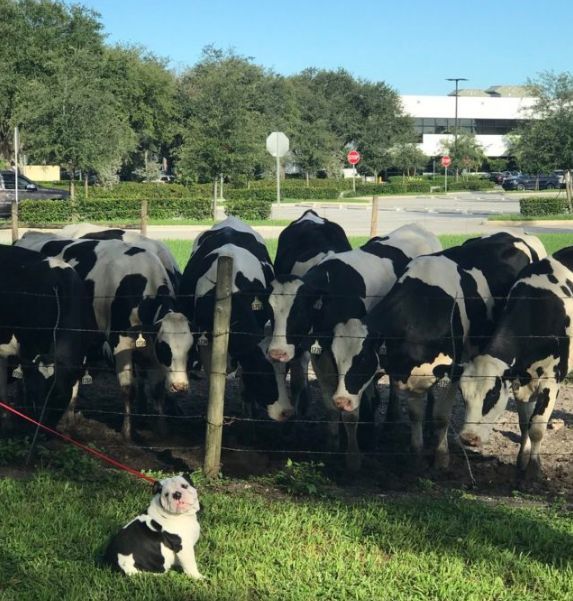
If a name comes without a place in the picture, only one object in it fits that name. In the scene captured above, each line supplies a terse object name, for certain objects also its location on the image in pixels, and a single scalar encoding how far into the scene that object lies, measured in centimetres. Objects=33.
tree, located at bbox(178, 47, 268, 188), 3794
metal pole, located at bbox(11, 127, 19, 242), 1750
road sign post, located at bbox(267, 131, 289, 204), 3512
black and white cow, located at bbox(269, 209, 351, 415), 1032
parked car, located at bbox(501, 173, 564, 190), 7031
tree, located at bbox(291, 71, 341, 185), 6800
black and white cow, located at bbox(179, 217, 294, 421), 903
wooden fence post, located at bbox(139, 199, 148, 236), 1875
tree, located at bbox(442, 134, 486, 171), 8312
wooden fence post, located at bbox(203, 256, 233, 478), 735
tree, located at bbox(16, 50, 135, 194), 3534
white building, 10506
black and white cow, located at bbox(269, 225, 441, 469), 856
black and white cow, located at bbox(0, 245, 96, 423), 871
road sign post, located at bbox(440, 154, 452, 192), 6712
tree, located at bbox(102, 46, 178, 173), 6184
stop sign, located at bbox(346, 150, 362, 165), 5466
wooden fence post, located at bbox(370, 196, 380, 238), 1883
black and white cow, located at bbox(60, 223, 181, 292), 1176
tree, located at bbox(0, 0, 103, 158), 5338
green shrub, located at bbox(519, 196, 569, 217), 3834
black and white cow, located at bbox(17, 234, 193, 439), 979
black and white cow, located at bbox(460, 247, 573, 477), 781
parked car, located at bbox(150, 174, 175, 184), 7366
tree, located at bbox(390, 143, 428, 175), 8012
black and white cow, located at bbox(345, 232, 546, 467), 855
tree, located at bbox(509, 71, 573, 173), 3991
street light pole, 8038
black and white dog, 515
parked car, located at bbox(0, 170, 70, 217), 3669
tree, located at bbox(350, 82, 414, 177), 7975
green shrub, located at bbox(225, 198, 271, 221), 3556
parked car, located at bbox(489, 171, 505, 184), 8268
